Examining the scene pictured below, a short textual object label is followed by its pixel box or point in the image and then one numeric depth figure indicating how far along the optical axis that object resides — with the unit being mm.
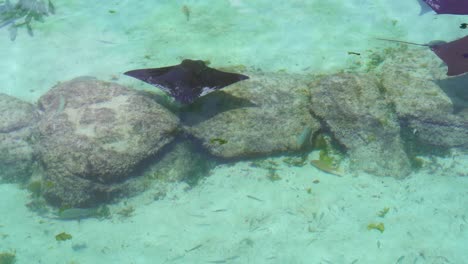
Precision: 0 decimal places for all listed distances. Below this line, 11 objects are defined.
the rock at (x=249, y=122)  5031
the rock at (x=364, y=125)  5012
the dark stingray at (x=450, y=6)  6082
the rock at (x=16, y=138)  5191
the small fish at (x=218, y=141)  4973
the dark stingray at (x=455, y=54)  4945
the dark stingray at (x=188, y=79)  4758
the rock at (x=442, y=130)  5129
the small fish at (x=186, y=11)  7430
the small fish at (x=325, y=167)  5000
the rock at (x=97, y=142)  4609
